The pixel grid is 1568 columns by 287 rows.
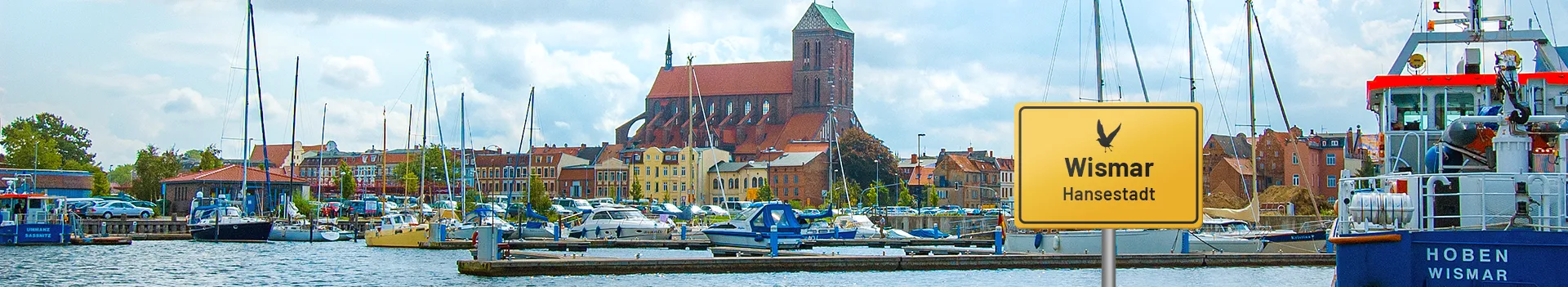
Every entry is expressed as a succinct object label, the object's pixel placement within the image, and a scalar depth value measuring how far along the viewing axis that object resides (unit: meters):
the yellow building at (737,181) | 156.88
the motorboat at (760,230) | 58.50
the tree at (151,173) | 113.44
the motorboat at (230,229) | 70.06
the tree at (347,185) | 133.46
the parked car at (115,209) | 84.00
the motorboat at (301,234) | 71.38
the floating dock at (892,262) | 37.69
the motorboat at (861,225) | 79.00
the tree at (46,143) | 113.62
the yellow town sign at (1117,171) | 6.02
